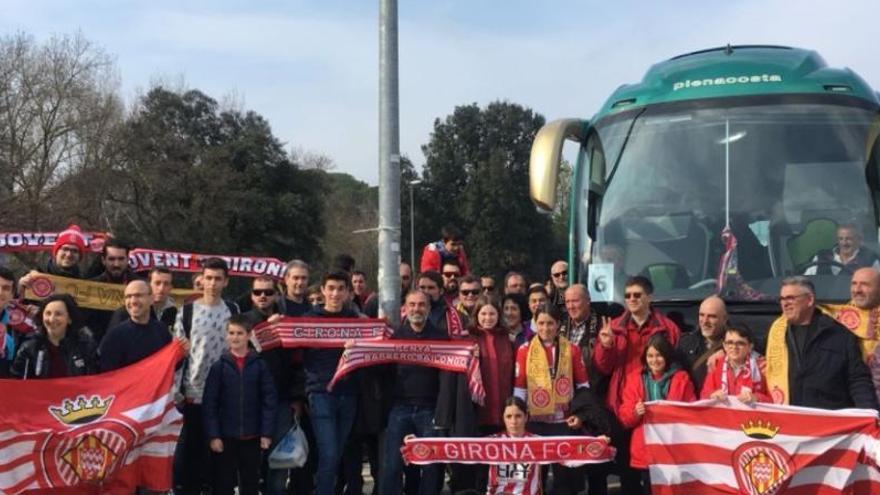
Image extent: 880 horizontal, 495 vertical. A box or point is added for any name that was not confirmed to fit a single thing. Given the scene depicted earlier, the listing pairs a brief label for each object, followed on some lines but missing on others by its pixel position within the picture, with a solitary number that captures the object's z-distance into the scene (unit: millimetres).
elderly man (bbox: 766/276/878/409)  6441
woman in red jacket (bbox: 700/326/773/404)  6957
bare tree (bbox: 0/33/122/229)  30375
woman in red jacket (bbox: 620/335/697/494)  7242
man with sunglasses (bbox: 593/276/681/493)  7672
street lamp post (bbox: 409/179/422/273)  57944
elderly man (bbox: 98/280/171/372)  7348
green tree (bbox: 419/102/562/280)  59875
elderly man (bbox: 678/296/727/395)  7340
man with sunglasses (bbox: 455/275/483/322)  8641
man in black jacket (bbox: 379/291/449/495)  7742
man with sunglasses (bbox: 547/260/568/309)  10406
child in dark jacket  7418
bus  8430
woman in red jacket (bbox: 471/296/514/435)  7785
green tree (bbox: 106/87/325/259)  40656
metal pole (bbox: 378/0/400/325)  7461
